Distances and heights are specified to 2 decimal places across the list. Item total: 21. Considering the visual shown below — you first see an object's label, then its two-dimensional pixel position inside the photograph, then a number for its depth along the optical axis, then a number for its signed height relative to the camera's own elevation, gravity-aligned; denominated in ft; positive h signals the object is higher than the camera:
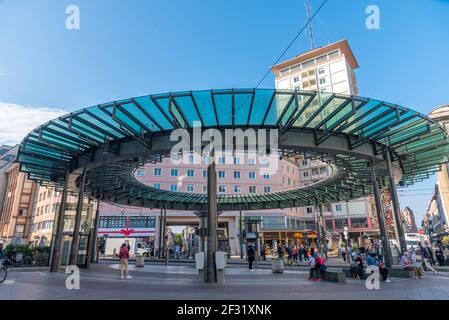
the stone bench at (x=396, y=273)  47.07 -4.81
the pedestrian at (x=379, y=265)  43.30 -3.29
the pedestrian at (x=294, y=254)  93.63 -2.89
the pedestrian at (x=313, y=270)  47.77 -4.09
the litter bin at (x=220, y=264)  44.73 -2.67
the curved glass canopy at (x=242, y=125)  44.45 +20.31
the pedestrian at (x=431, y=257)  70.05 -3.56
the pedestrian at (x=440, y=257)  71.56 -3.57
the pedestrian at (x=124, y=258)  48.29 -1.73
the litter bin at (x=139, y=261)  76.48 -3.45
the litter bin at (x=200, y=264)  47.60 -2.79
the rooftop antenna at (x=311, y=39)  285.19 +199.20
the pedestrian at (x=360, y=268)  46.98 -3.82
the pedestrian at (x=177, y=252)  124.63 -2.20
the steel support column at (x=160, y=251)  119.48 -1.79
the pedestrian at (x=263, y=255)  104.31 -3.41
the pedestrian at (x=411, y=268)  47.11 -3.98
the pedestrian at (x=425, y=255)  57.50 -3.10
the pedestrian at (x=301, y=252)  107.62 -2.70
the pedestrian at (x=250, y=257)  70.54 -2.72
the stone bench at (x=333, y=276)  41.85 -4.69
